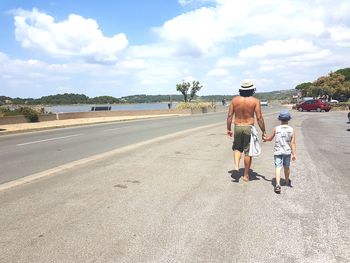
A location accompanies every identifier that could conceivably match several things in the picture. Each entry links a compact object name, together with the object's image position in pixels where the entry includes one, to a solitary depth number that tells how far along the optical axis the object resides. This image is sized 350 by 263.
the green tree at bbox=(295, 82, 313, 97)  97.66
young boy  6.72
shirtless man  7.19
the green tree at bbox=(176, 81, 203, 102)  60.56
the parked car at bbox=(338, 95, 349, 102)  98.38
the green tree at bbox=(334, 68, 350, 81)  107.75
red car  48.81
